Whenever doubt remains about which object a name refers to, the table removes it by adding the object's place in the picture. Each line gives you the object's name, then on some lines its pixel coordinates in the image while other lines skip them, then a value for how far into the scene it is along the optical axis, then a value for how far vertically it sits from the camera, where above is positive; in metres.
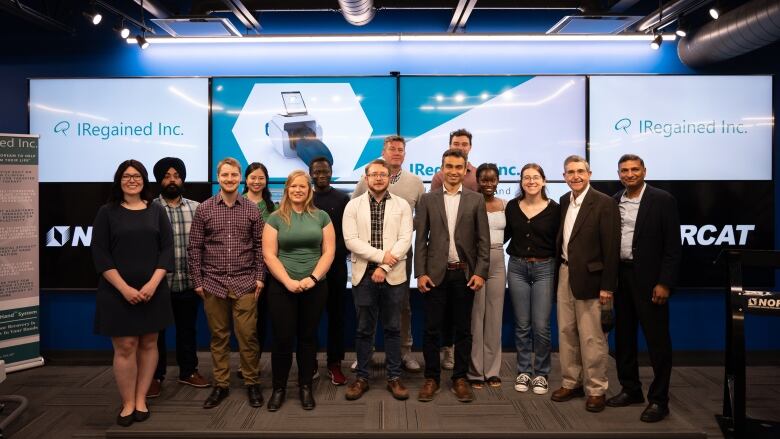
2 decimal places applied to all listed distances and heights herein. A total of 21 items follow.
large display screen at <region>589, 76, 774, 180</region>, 4.95 +0.83
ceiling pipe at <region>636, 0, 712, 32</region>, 4.24 +1.66
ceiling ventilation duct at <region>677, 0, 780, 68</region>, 3.99 +1.47
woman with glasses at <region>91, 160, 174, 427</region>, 3.29 -0.38
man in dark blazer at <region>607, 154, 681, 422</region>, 3.42 -0.31
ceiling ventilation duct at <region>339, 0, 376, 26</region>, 4.16 +1.65
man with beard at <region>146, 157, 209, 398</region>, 3.96 -0.50
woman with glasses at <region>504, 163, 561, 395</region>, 3.81 -0.37
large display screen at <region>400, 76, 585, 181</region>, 4.97 +0.90
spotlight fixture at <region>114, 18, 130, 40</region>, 4.46 +1.55
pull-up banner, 4.60 -0.33
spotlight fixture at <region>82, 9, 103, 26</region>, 4.25 +1.61
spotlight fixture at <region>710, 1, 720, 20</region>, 4.15 +1.58
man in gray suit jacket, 3.71 -0.27
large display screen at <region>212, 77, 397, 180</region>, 4.98 +0.88
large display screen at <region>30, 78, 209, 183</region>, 4.97 +0.85
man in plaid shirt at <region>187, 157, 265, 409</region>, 3.64 -0.35
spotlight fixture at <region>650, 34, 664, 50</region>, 4.63 +1.51
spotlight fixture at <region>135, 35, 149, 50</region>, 4.68 +1.53
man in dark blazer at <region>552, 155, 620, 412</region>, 3.52 -0.40
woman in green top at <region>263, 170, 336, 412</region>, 3.57 -0.37
